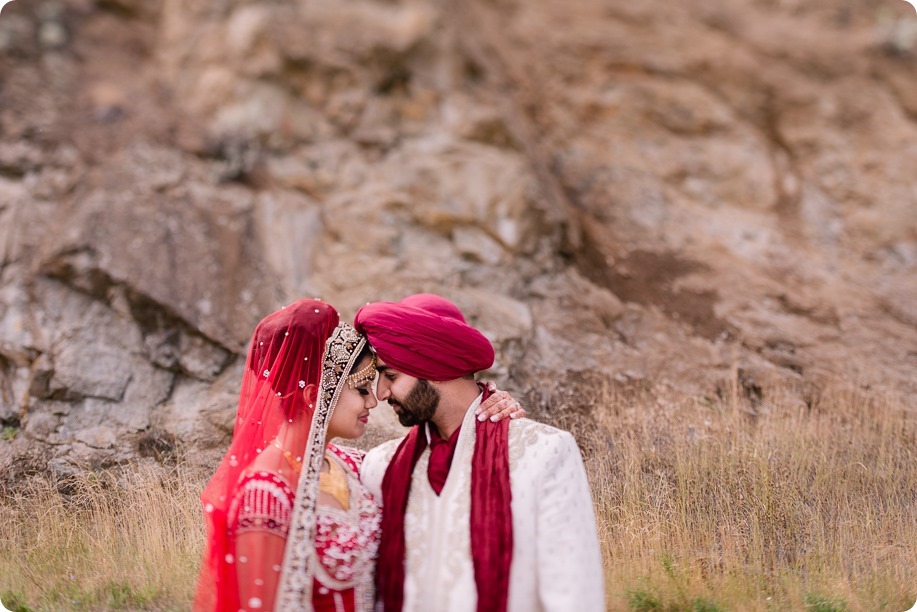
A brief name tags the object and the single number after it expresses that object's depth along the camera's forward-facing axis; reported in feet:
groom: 8.79
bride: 8.36
